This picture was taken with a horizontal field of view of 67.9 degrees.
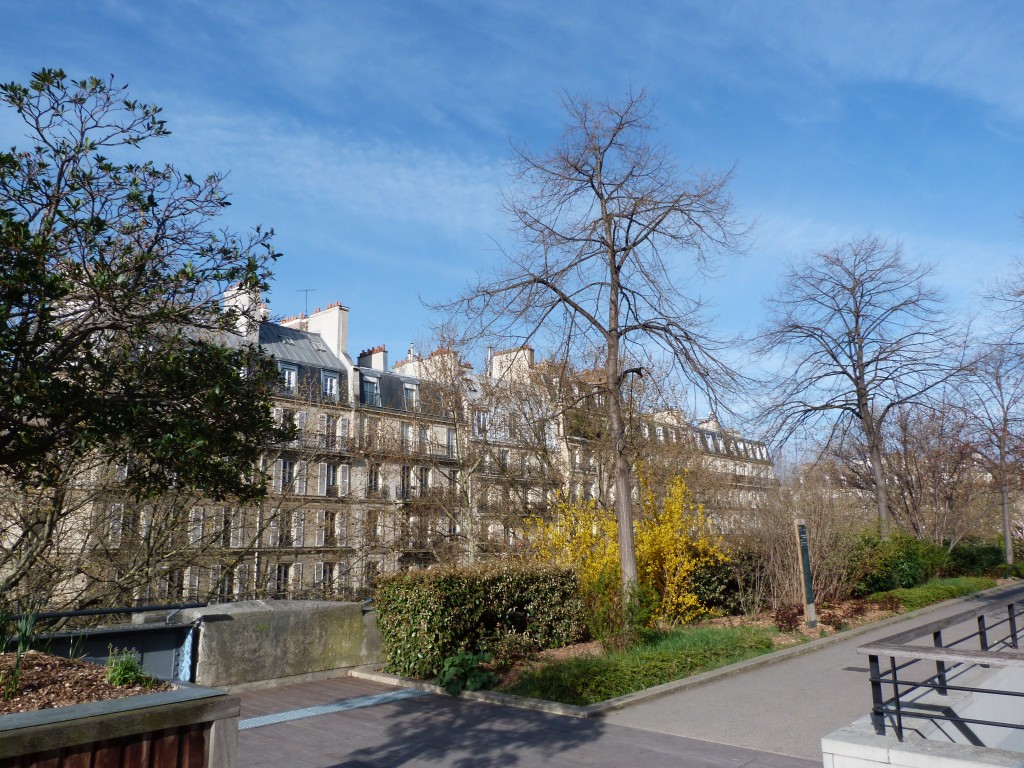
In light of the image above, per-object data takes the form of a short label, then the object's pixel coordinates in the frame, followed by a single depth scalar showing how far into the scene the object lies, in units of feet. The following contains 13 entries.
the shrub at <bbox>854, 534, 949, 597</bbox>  63.67
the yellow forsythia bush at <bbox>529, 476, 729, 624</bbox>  47.91
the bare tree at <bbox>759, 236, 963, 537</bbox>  77.97
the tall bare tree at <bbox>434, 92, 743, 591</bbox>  41.57
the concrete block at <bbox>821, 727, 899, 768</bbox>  18.06
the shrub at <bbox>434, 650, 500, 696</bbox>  32.58
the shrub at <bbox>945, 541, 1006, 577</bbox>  90.48
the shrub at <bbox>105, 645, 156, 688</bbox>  16.66
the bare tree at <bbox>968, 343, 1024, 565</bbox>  65.26
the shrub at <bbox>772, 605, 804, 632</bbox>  46.91
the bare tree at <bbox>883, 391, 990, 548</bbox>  99.50
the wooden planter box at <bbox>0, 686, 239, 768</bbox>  13.25
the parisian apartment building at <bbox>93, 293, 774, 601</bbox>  78.59
